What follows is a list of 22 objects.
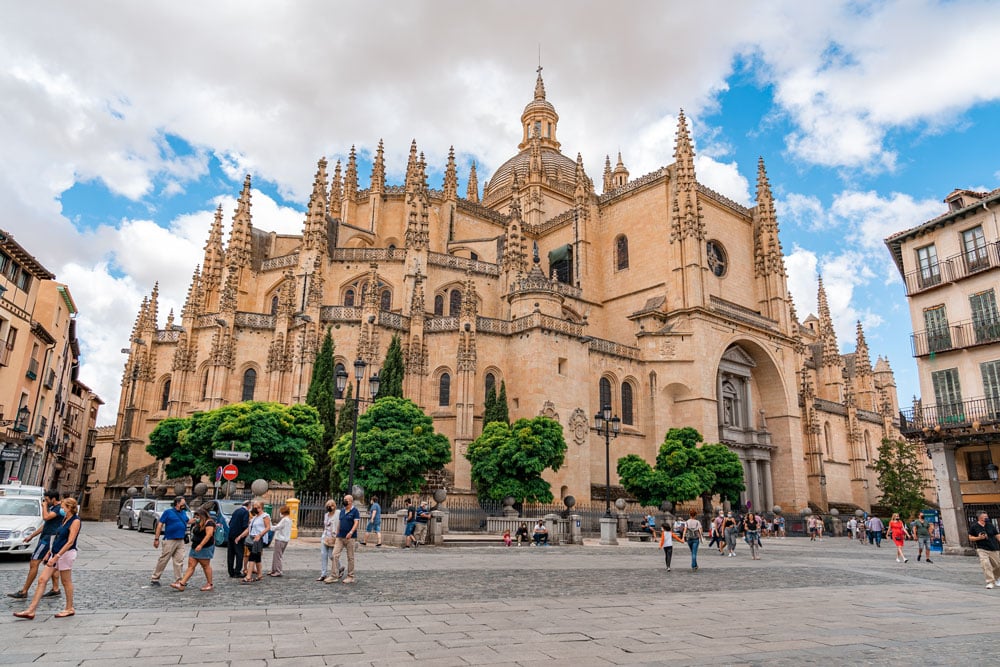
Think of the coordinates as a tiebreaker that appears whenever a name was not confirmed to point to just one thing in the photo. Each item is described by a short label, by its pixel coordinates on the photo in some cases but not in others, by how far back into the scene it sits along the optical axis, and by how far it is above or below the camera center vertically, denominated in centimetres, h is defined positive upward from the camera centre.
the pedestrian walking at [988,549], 1245 -61
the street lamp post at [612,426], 3436 +411
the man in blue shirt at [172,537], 972 -52
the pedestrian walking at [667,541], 1449 -67
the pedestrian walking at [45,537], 799 -45
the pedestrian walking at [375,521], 1991 -50
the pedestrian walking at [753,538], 1894 -76
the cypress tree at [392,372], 3158 +602
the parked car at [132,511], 2473 -43
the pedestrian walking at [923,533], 1898 -53
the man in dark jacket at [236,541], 1078 -62
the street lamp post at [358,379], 1797 +341
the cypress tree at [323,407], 2945 +417
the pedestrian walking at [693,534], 1491 -53
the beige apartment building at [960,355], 2220 +525
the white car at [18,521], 1262 -44
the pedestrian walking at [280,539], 1126 -60
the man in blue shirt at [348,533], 1082 -47
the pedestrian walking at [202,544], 946 -59
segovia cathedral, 3338 +969
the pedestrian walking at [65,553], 737 -61
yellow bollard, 2125 -31
